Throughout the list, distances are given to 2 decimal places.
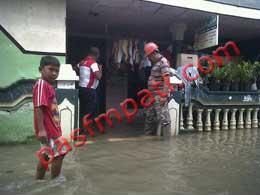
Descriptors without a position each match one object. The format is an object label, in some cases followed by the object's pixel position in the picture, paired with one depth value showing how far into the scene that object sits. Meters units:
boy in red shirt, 2.50
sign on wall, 5.71
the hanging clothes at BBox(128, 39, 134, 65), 6.72
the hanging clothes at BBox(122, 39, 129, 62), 6.67
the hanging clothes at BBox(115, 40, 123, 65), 6.66
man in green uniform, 4.69
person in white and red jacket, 4.89
